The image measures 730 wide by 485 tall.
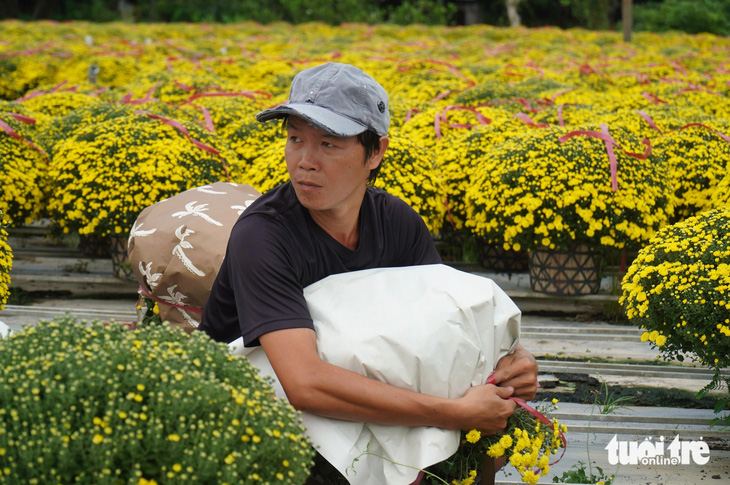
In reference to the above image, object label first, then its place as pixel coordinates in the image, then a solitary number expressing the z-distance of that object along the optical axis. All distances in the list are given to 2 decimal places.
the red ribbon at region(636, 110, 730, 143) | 4.67
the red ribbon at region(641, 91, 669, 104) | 6.39
